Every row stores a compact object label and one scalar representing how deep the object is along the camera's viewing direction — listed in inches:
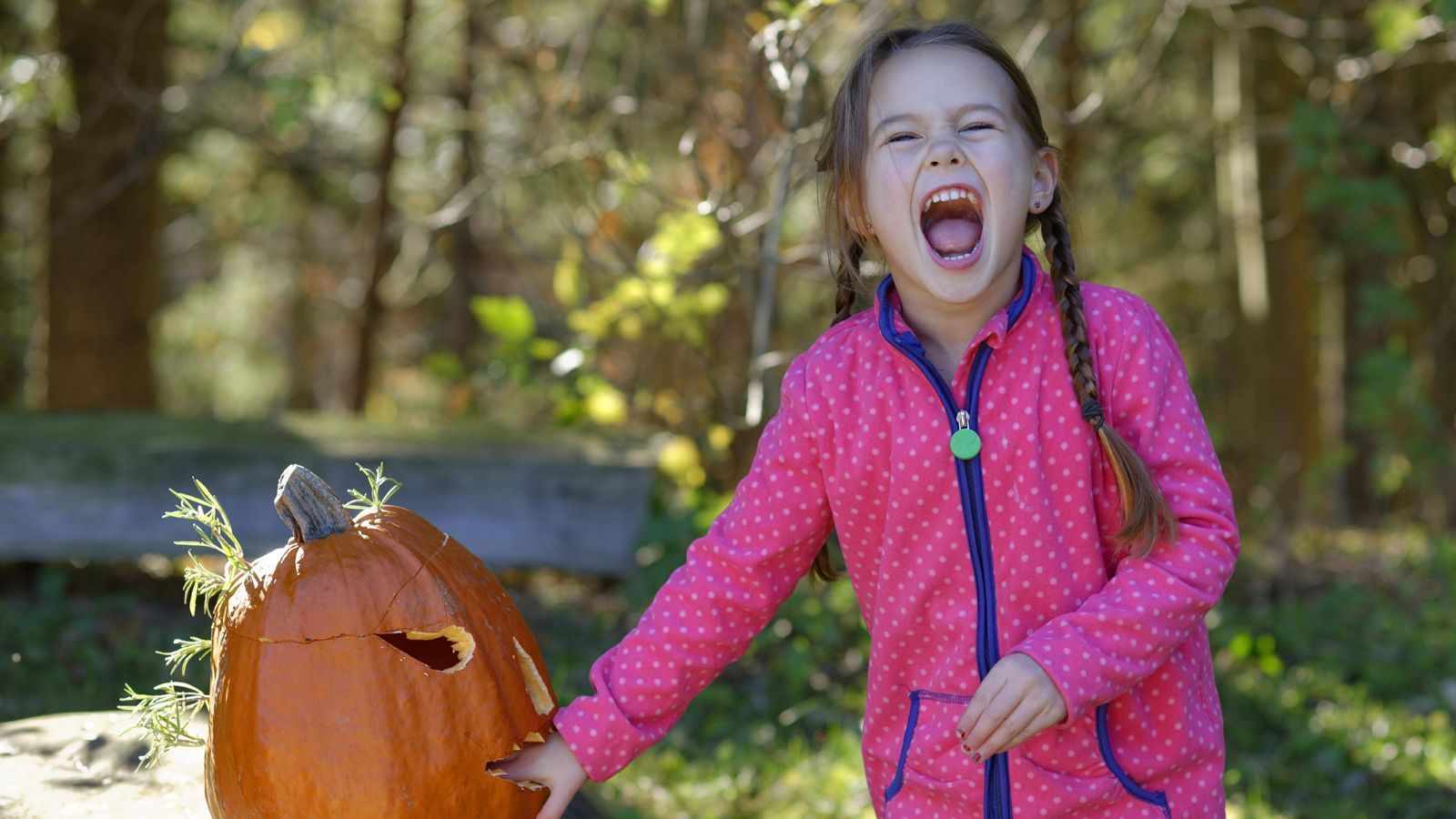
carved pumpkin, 79.2
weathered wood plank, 164.6
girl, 79.1
